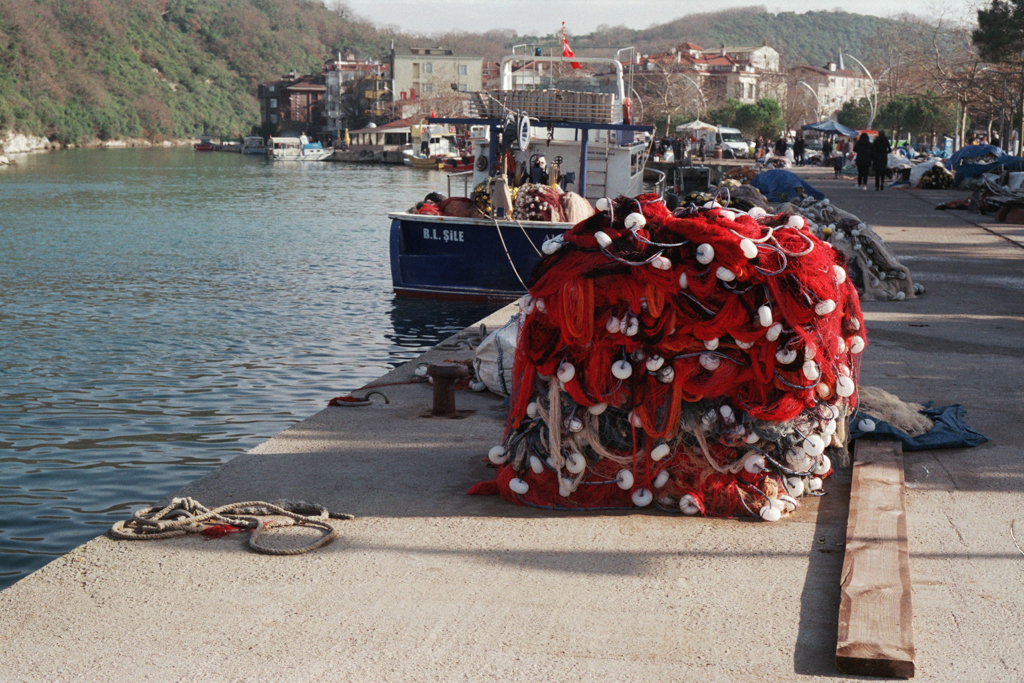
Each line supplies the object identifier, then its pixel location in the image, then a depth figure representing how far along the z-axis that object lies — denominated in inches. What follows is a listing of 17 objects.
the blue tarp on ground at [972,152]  1267.2
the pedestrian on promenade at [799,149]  2095.2
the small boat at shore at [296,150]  3919.8
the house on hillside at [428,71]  5137.8
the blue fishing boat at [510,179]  582.2
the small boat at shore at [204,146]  5285.4
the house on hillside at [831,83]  5861.2
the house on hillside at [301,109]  6082.7
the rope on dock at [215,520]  173.2
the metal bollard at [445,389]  254.2
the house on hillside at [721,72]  4544.8
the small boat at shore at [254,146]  4891.7
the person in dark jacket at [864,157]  1195.9
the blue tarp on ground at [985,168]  1017.5
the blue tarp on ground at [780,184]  869.8
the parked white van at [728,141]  2466.2
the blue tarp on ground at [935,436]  218.8
